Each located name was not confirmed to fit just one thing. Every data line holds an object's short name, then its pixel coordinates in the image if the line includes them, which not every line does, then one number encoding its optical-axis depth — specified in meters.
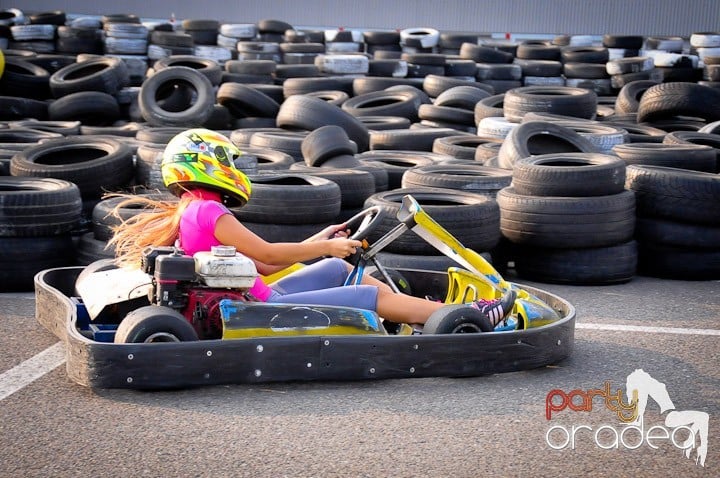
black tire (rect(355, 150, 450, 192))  16.61
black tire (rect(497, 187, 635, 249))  13.27
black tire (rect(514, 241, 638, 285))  13.43
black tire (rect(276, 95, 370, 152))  18.87
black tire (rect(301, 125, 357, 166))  16.08
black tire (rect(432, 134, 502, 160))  18.37
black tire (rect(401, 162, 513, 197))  14.17
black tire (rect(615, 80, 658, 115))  24.66
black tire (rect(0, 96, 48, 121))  22.78
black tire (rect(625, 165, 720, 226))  13.74
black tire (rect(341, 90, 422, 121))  23.27
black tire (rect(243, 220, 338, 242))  12.71
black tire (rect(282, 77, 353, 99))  24.89
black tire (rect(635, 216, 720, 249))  13.83
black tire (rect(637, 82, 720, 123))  21.03
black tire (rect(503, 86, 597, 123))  20.53
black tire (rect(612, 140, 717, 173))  15.67
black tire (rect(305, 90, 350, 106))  24.29
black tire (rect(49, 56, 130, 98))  23.41
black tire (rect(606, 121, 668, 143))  19.27
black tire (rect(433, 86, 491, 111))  24.37
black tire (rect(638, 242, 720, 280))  13.94
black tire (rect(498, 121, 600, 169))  15.77
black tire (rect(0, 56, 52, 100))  24.31
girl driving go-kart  8.76
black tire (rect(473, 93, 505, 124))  21.83
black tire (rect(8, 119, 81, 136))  19.81
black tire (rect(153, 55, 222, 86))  24.52
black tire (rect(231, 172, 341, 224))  12.64
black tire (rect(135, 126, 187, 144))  17.02
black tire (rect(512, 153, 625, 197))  13.49
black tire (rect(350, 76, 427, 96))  25.67
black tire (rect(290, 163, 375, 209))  14.18
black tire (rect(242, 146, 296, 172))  15.34
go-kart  8.01
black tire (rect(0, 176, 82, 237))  12.19
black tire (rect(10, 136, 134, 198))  13.99
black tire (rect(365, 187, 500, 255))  12.40
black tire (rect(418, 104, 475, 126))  23.22
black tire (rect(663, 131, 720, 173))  17.48
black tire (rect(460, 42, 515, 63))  31.61
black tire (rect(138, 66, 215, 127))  20.05
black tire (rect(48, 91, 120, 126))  22.48
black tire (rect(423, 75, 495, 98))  26.17
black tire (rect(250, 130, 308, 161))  17.73
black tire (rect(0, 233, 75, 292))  12.21
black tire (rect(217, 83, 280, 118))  22.44
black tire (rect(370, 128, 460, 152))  19.77
